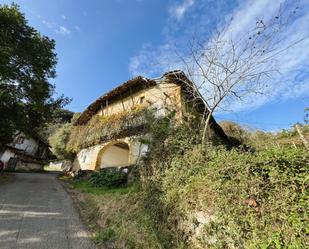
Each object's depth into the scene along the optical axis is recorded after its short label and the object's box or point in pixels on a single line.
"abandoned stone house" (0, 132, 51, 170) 18.37
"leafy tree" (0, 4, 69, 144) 9.00
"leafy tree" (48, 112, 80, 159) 17.87
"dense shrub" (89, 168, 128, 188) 7.84
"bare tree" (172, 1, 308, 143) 6.24
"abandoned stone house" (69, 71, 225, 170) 9.23
